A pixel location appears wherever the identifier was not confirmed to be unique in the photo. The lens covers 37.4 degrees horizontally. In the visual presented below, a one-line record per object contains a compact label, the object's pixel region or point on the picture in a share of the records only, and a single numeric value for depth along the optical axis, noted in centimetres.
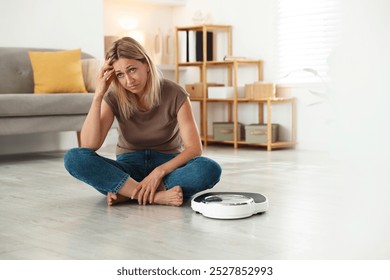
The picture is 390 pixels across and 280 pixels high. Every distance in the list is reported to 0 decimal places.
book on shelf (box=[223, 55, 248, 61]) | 507
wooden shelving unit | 485
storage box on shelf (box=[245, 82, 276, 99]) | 487
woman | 217
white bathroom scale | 196
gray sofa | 390
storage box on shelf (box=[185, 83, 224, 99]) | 537
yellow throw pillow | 439
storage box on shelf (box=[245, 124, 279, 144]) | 482
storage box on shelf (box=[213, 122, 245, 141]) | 514
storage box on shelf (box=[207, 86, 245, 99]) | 513
